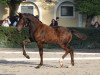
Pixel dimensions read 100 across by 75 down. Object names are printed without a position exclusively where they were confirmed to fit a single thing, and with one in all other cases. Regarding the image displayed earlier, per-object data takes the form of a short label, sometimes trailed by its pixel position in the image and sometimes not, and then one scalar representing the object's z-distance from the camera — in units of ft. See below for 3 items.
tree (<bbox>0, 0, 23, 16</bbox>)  128.26
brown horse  61.84
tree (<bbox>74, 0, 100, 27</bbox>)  129.29
